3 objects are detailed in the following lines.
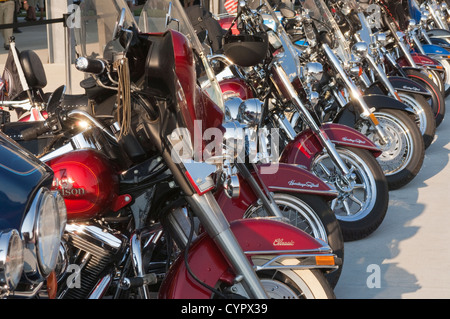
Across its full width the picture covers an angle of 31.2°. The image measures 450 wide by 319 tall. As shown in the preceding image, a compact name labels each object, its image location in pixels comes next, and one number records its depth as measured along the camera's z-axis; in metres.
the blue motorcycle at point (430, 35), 8.59
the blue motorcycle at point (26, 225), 1.91
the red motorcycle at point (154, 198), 2.76
